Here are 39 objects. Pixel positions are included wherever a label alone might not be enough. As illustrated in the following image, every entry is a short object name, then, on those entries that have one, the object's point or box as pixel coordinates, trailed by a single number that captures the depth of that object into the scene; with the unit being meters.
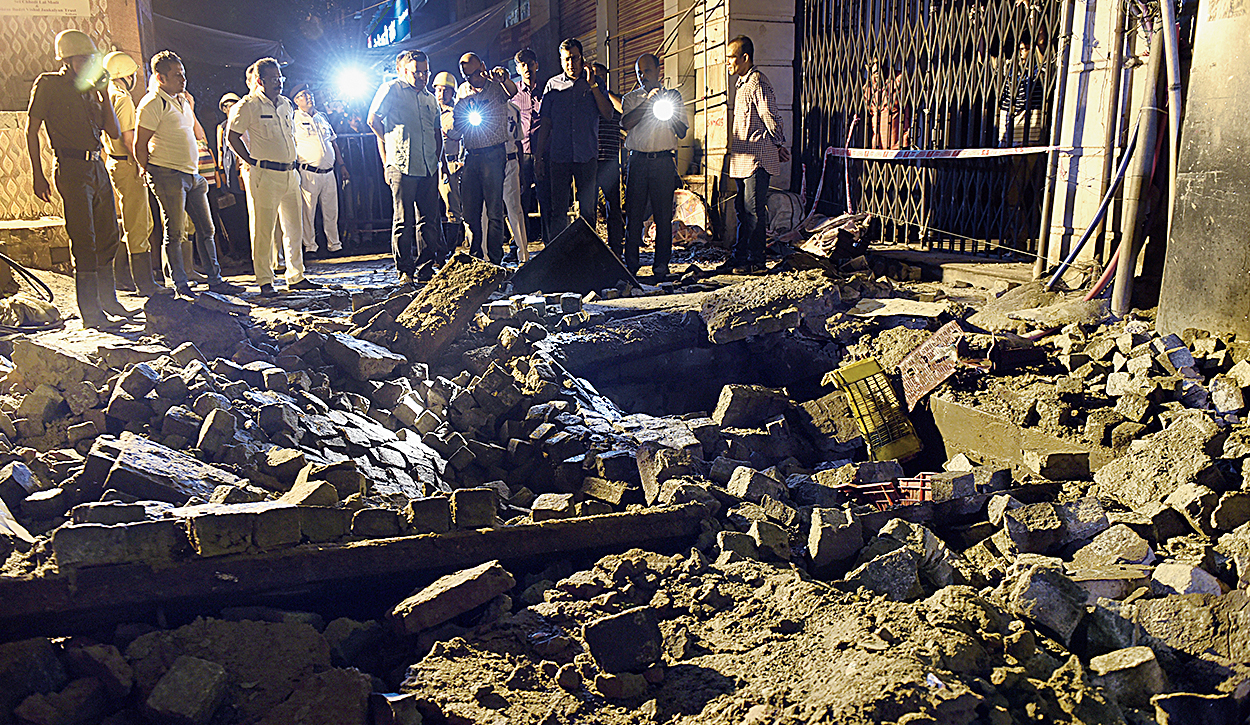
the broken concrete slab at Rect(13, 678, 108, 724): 2.22
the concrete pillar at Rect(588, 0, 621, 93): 13.66
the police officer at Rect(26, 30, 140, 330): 5.73
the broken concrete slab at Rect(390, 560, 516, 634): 2.63
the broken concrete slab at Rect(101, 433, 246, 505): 3.12
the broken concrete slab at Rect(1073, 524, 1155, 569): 3.15
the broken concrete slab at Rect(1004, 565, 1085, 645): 2.56
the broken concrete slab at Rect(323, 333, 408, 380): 4.96
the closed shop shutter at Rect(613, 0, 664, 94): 12.34
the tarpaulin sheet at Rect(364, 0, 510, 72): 17.48
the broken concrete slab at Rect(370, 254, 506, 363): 5.49
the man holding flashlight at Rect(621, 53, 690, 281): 7.93
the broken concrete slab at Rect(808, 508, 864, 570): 3.04
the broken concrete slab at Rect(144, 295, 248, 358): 5.12
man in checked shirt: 7.87
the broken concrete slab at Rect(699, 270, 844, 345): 5.80
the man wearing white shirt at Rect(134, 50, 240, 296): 6.91
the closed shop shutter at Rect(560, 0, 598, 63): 14.49
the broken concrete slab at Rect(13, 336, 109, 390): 4.11
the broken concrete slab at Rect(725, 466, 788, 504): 3.51
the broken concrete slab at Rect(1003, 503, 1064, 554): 3.31
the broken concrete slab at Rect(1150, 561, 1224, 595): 2.84
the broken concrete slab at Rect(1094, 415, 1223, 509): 3.54
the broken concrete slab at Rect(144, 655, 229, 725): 2.22
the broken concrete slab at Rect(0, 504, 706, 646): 2.55
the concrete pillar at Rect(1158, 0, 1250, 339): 4.39
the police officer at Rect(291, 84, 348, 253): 9.22
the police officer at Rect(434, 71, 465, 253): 8.61
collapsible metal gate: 7.84
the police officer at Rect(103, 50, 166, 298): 7.07
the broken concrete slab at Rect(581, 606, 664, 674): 2.47
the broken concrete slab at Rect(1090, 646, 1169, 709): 2.37
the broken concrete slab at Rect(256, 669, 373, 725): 2.26
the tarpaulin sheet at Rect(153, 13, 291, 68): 15.08
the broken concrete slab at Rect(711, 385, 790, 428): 4.86
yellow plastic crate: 4.86
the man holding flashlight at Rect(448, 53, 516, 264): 8.01
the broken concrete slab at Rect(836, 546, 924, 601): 2.80
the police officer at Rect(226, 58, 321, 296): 7.18
